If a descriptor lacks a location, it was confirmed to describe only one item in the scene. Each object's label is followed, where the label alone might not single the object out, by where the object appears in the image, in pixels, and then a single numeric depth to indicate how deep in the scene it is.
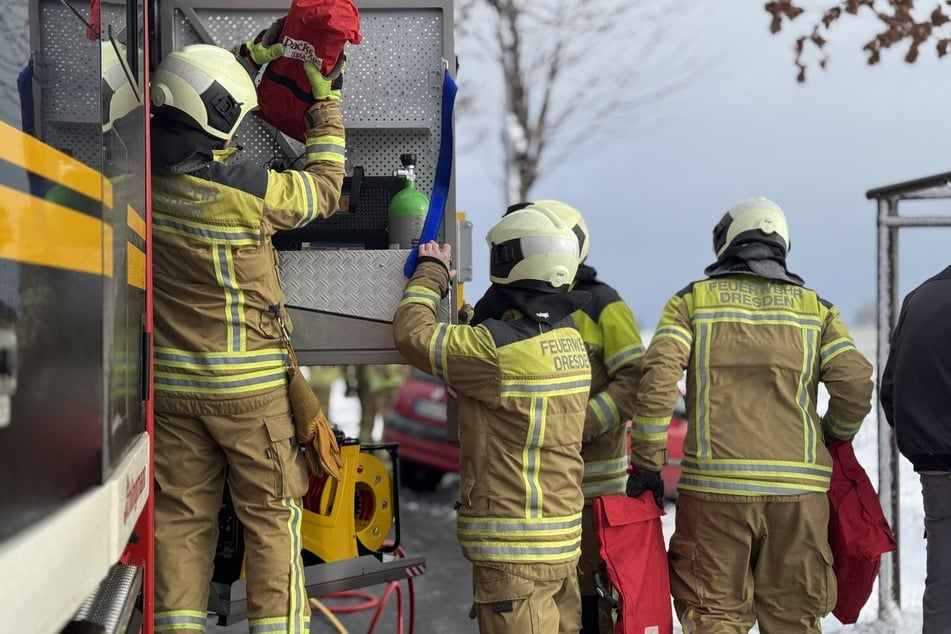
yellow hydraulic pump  4.20
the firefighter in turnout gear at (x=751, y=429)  4.26
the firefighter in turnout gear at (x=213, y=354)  3.40
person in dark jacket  3.96
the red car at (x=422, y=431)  9.30
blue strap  4.11
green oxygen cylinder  4.27
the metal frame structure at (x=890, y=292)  5.48
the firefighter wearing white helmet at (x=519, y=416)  3.73
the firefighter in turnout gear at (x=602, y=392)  4.54
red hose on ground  4.80
